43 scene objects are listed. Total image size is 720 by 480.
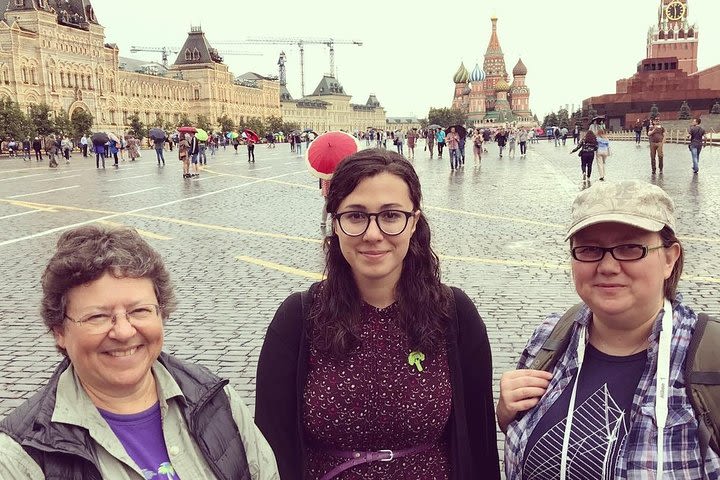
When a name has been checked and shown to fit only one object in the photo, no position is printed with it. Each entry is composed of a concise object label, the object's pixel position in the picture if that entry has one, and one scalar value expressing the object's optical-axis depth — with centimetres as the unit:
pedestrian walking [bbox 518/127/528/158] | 3673
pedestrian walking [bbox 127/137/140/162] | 3797
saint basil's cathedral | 14538
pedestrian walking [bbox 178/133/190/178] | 2212
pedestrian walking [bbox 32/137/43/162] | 4050
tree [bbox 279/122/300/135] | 11384
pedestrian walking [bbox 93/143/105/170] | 2958
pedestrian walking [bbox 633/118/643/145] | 4817
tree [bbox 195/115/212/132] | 8974
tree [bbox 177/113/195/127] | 8480
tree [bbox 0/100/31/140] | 4762
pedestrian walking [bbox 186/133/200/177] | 2325
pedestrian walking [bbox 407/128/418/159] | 3449
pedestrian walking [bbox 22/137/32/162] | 4171
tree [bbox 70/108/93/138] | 5984
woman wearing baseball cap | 174
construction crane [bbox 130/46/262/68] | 16962
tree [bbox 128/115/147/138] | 7175
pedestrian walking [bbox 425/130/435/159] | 3661
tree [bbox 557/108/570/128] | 9954
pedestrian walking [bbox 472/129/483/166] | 2722
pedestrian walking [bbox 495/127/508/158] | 3550
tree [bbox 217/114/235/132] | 9339
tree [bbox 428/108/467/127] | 13962
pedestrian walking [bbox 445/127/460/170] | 2477
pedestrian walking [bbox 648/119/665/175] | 1989
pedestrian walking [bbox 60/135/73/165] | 3790
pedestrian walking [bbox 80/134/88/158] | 4319
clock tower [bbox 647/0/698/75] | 10581
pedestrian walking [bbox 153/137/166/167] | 3150
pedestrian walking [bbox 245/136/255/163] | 3414
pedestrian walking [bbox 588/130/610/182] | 1878
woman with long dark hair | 215
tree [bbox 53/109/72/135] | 5379
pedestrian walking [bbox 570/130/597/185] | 1875
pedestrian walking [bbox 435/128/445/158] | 3361
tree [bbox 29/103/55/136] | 5088
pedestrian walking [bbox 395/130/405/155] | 3655
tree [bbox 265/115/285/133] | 10804
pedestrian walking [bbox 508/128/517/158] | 3828
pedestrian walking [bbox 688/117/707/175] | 2005
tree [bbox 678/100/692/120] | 6506
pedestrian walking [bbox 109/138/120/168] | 3137
